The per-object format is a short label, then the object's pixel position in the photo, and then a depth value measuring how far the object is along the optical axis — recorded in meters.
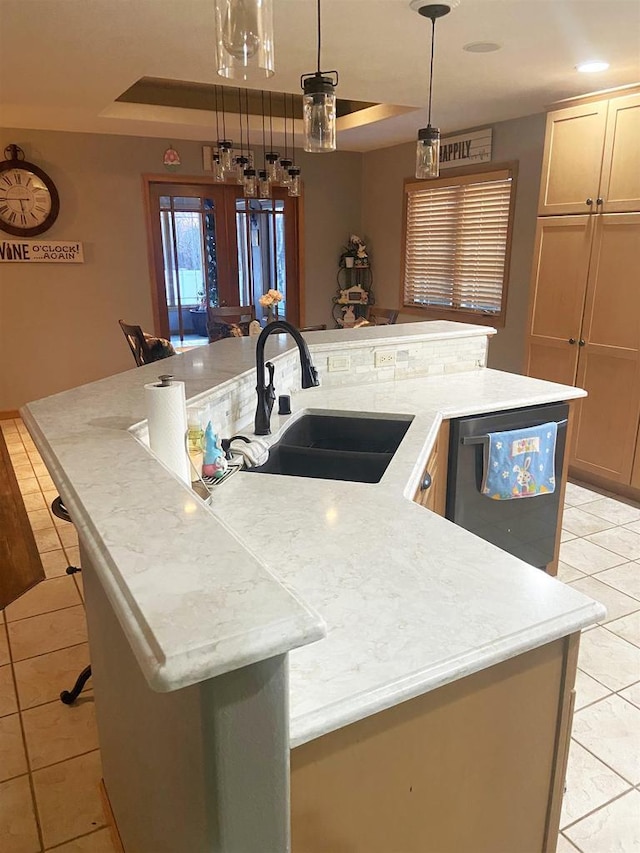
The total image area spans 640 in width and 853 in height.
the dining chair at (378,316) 6.66
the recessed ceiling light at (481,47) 3.06
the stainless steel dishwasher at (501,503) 2.51
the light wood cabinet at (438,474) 2.22
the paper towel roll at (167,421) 1.37
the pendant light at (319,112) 1.95
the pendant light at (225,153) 4.00
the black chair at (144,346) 3.74
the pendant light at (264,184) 4.54
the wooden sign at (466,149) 5.14
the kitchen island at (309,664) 0.72
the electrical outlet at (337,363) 2.89
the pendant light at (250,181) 4.39
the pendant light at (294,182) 4.62
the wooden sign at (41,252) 5.40
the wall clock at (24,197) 5.25
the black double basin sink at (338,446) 2.07
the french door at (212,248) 5.98
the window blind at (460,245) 5.19
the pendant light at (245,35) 1.28
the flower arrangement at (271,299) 4.49
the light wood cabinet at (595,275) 3.69
